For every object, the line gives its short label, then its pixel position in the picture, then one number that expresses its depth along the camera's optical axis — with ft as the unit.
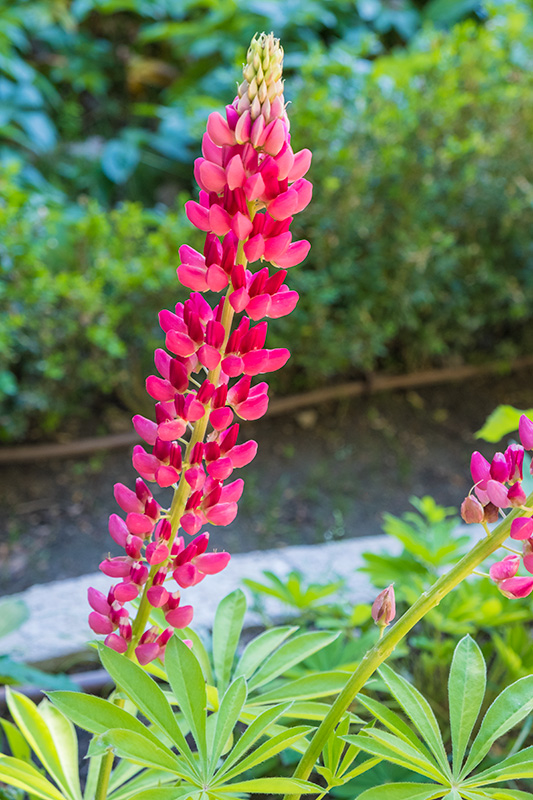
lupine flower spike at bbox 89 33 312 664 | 2.07
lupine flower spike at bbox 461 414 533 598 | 2.01
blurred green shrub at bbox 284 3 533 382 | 9.08
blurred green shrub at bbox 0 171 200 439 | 7.80
